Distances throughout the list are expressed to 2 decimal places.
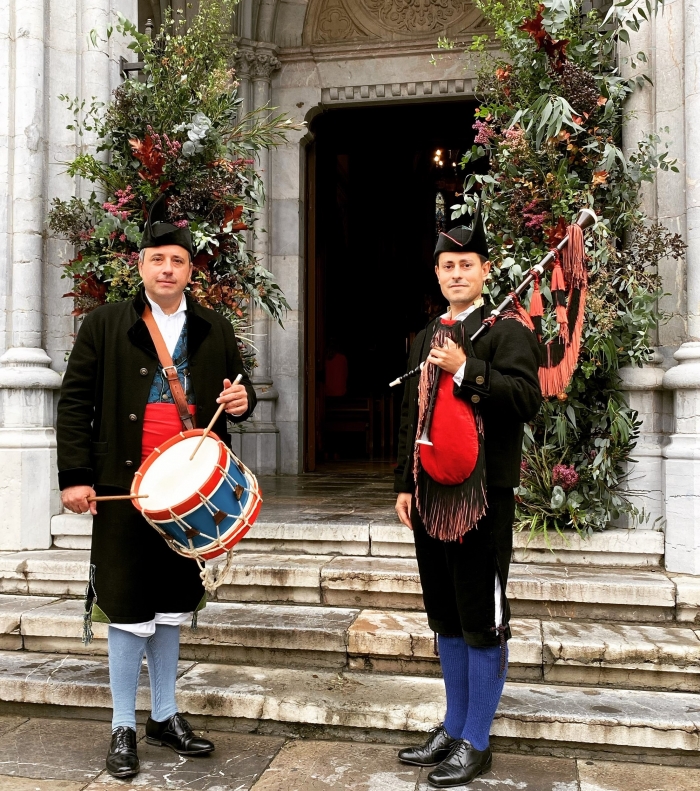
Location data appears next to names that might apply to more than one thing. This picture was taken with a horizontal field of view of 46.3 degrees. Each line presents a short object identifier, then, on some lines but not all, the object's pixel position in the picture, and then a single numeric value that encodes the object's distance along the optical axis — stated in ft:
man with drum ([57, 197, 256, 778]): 10.02
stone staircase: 10.91
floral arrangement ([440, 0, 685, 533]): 14.30
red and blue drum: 9.12
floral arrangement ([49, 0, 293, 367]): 15.20
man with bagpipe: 8.99
